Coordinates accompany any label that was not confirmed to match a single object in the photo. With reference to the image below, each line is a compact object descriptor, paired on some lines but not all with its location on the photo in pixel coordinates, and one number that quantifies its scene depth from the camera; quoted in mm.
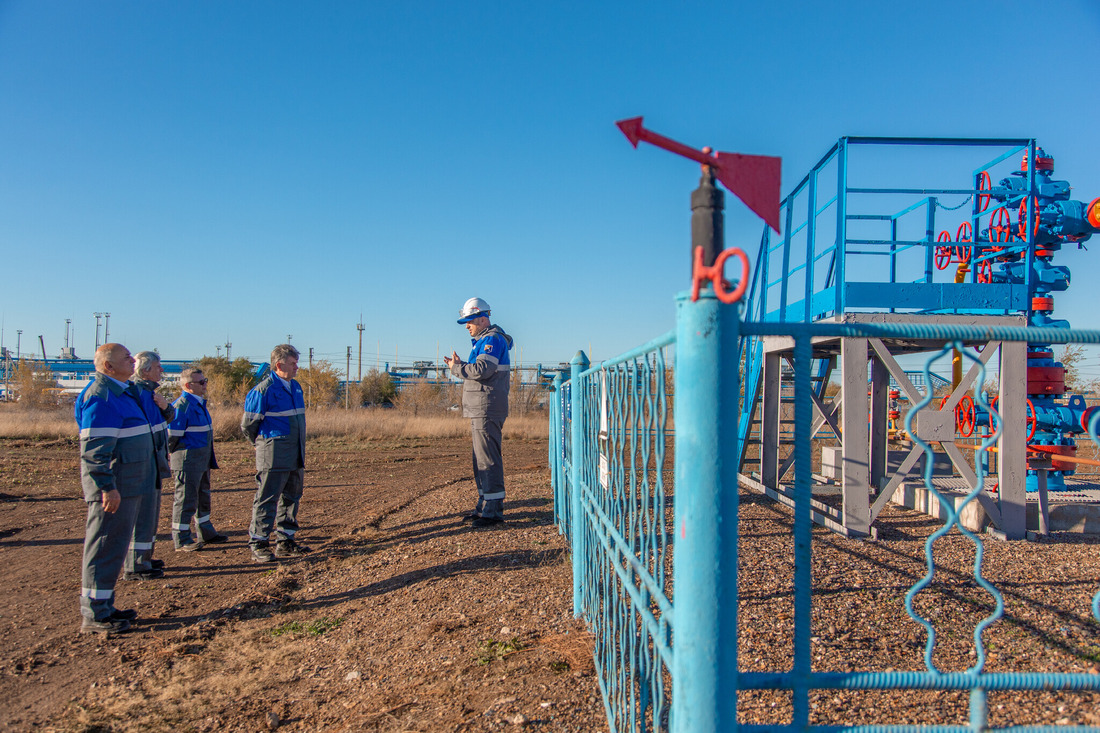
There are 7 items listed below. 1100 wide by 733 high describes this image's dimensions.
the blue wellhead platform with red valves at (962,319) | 5723
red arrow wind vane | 1419
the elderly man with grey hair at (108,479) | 4191
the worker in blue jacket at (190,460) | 6164
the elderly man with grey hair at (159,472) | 5000
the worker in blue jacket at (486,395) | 6180
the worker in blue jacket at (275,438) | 5652
